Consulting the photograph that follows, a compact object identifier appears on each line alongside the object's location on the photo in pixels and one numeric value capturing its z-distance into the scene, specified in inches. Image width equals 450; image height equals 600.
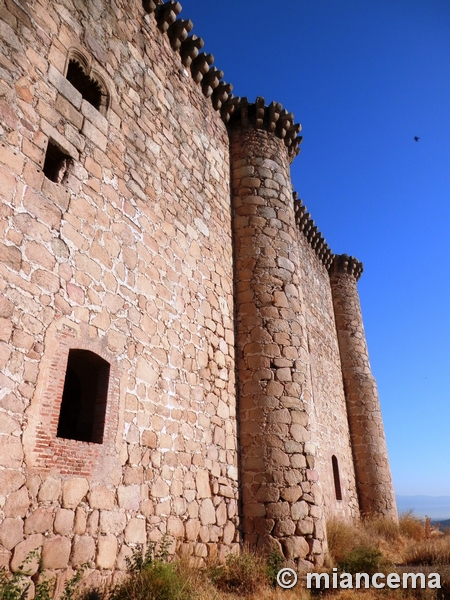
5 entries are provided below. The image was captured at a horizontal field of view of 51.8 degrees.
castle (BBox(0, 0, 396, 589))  171.3
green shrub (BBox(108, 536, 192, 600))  170.1
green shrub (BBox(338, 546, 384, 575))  254.4
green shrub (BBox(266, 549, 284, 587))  233.0
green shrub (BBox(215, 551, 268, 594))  217.0
